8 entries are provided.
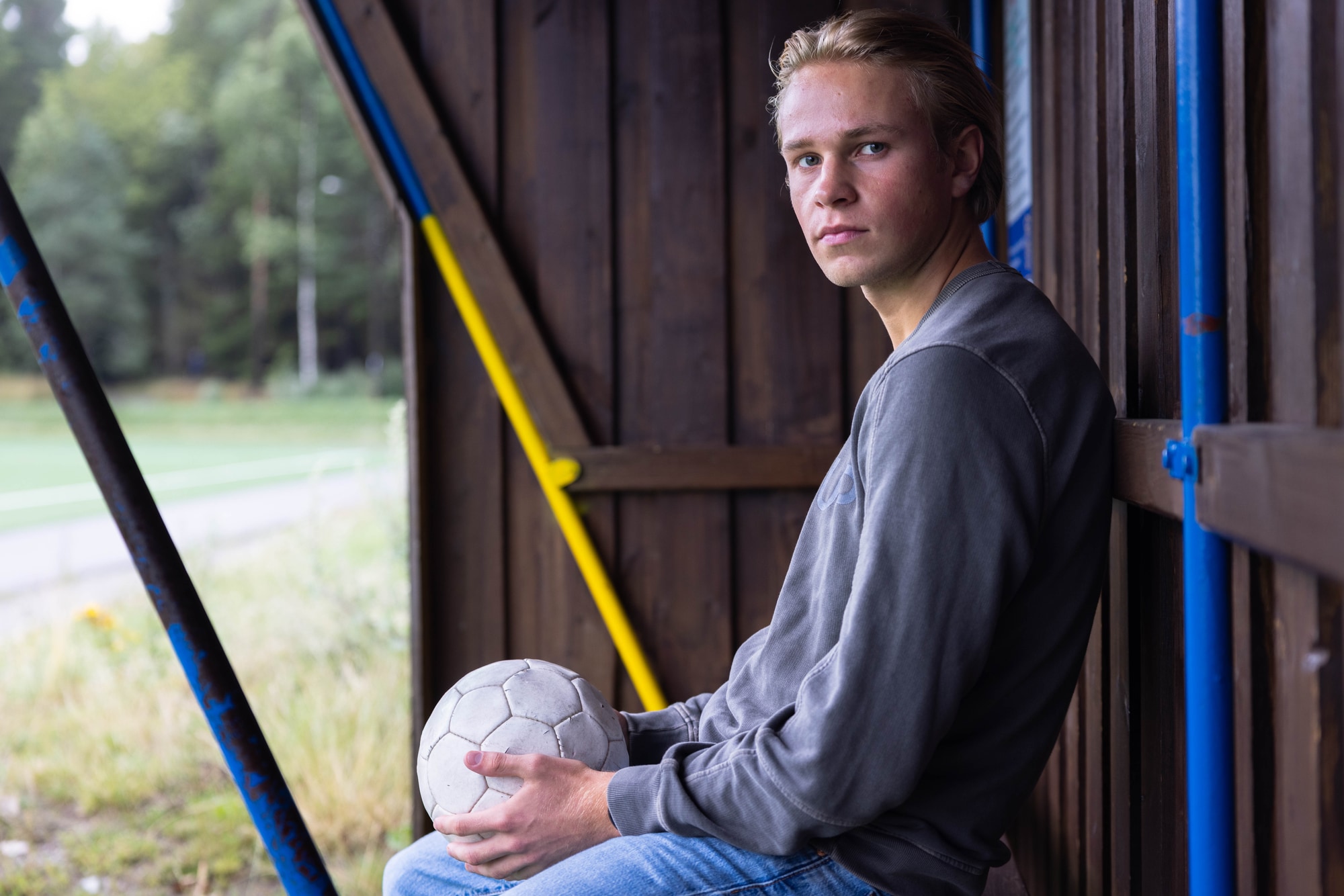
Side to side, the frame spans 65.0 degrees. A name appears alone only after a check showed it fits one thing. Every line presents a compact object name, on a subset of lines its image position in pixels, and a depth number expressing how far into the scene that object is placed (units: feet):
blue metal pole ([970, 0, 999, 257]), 8.39
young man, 3.48
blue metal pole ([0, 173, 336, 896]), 4.37
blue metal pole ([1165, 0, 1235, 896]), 3.28
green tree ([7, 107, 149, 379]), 106.93
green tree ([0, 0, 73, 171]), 108.27
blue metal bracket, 3.34
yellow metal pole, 9.53
